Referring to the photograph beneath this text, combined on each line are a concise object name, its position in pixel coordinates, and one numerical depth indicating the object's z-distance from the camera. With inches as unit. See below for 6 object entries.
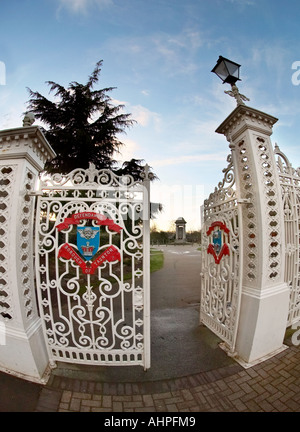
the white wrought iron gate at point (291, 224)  135.3
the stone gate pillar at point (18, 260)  100.8
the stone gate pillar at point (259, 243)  115.6
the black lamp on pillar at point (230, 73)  126.7
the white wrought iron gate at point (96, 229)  104.0
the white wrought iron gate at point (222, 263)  124.5
